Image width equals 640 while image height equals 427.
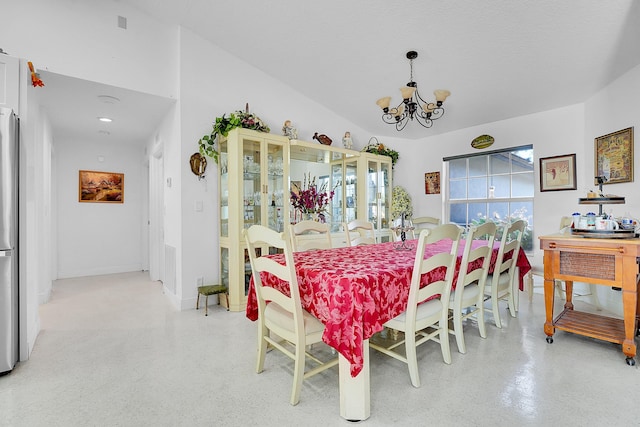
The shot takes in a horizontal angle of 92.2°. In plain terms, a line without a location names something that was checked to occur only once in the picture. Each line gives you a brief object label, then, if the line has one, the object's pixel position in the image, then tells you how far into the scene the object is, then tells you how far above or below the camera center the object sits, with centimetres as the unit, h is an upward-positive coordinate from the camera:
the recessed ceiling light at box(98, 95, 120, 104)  335 +129
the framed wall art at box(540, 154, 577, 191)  382 +47
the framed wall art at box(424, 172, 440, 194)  523 +49
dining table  148 -47
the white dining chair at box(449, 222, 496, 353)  214 -55
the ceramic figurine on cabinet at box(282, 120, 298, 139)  398 +107
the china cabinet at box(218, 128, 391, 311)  344 +37
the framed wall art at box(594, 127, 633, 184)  303 +56
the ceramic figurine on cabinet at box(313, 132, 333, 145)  441 +107
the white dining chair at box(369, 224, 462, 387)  172 -54
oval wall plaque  456 +104
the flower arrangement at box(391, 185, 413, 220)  516 +16
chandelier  271 +100
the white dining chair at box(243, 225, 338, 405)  158 -59
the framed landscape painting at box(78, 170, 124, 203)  527 +50
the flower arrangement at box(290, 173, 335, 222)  384 +13
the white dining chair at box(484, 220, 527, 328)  262 -60
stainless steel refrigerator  201 -11
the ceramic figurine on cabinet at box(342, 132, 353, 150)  469 +108
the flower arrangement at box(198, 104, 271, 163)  349 +101
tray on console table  214 -17
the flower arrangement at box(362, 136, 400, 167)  492 +101
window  434 +36
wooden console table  205 -46
